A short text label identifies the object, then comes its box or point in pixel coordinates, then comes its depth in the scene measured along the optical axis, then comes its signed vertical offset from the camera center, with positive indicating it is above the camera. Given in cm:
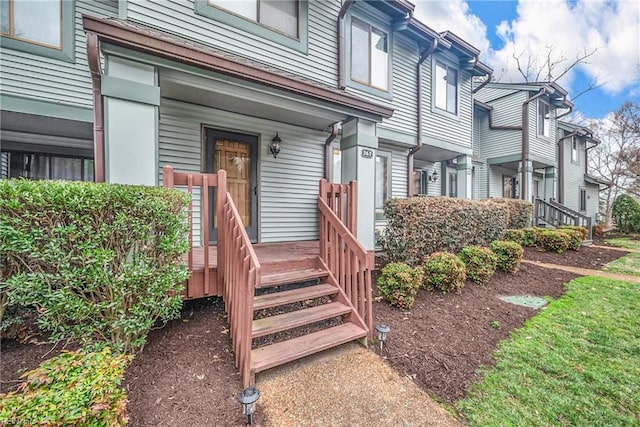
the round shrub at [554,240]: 861 -93
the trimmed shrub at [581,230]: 976 -68
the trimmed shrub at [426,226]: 544 -33
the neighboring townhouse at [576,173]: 1535 +223
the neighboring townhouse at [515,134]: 1202 +353
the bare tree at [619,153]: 1866 +431
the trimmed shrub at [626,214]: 1430 -15
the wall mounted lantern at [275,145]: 593 +139
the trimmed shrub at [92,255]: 210 -37
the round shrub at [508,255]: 616 -98
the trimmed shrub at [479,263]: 545 -104
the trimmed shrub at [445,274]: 479 -109
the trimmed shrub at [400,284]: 412 -111
